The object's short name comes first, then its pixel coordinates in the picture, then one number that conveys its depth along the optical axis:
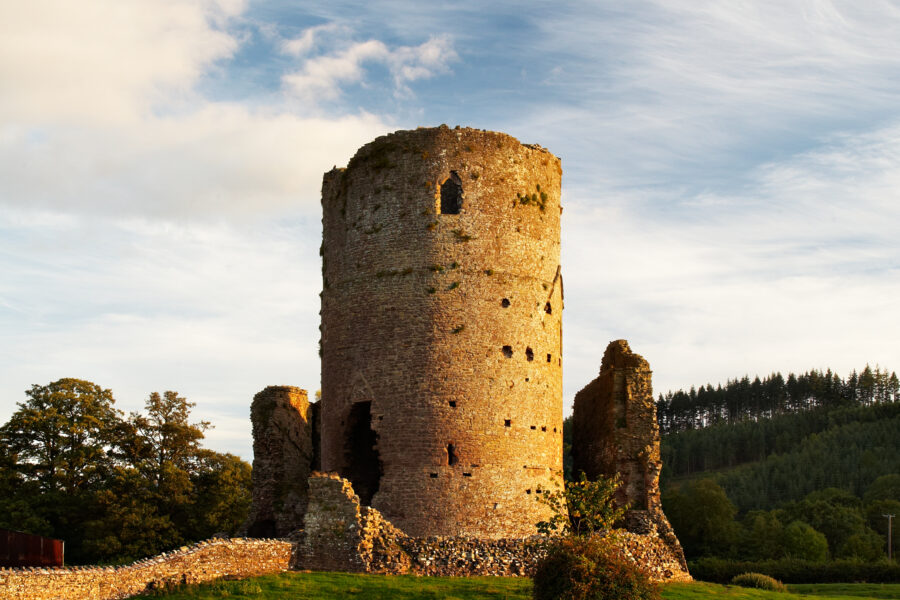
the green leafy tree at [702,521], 58.66
